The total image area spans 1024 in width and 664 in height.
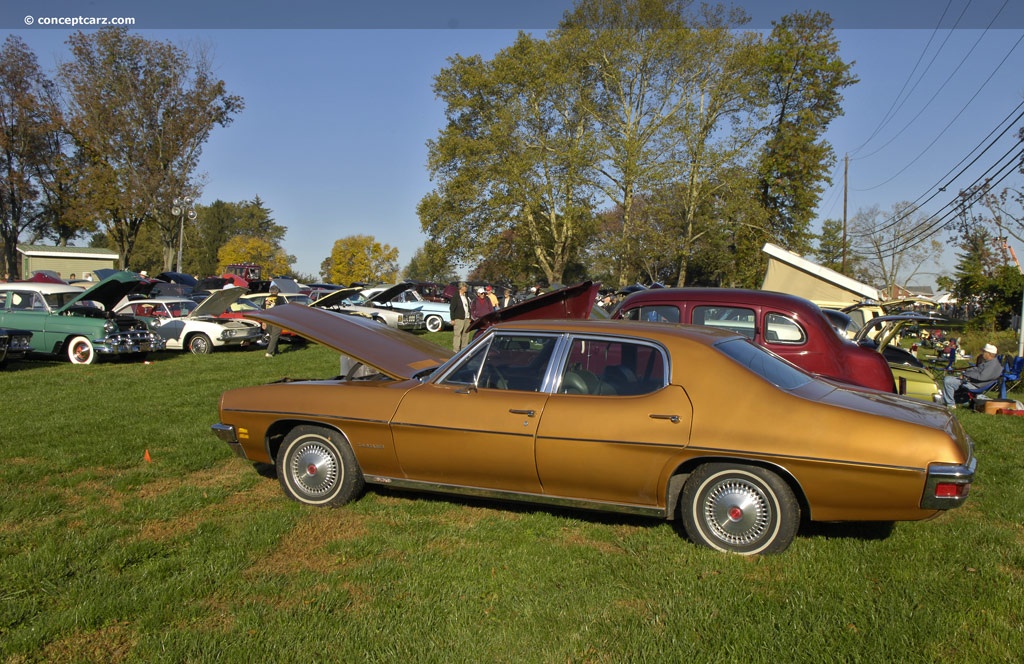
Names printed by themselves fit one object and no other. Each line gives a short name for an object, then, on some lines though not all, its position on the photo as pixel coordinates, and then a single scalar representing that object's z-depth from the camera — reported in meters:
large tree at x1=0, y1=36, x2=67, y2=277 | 36.50
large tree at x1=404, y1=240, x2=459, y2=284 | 38.22
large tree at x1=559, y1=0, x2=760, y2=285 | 32.09
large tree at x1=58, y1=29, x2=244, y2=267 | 34.34
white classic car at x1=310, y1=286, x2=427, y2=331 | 23.39
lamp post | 36.59
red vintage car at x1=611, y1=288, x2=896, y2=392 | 7.33
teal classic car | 14.73
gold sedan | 4.04
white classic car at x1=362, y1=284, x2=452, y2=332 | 25.73
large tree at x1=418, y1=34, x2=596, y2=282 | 35.00
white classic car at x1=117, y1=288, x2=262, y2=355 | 17.52
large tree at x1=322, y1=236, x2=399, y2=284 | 67.88
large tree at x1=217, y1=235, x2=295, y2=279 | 73.69
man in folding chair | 11.30
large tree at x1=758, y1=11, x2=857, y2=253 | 35.06
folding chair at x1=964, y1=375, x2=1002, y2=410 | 11.22
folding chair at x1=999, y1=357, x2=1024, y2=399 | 11.18
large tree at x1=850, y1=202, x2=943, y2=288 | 47.72
